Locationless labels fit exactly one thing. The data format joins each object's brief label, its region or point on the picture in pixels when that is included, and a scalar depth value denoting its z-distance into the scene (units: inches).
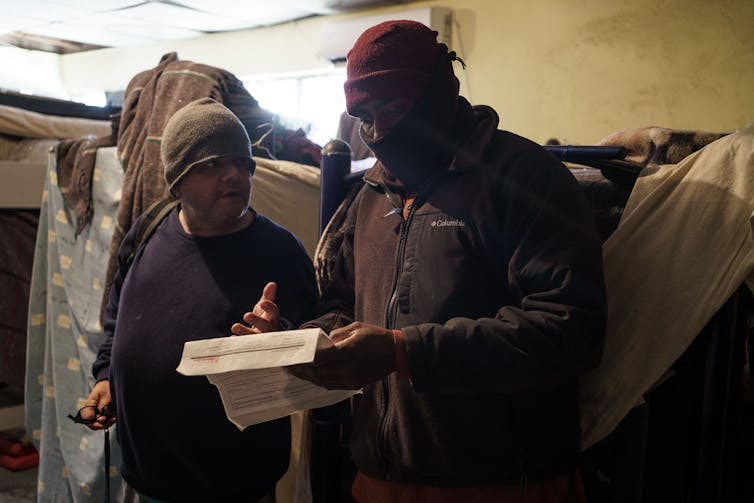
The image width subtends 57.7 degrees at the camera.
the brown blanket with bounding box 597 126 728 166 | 52.4
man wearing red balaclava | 39.8
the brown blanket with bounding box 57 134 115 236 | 104.3
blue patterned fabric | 101.3
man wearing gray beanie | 63.1
